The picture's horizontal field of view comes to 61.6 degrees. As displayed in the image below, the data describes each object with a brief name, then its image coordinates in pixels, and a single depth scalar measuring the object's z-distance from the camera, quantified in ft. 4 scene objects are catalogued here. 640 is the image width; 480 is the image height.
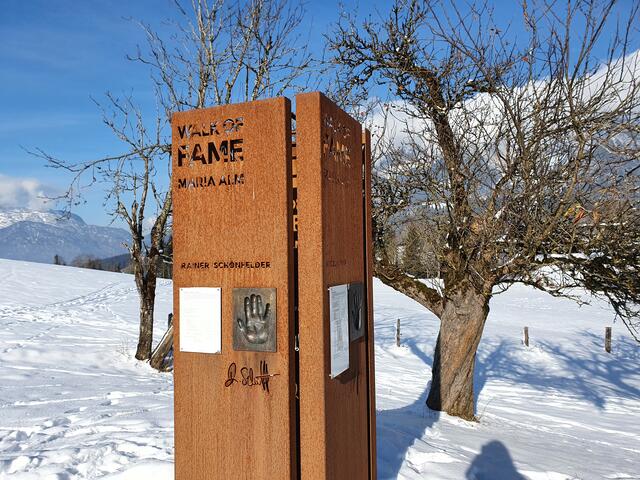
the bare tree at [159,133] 31.99
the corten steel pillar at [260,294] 10.83
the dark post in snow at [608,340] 59.82
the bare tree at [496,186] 18.80
